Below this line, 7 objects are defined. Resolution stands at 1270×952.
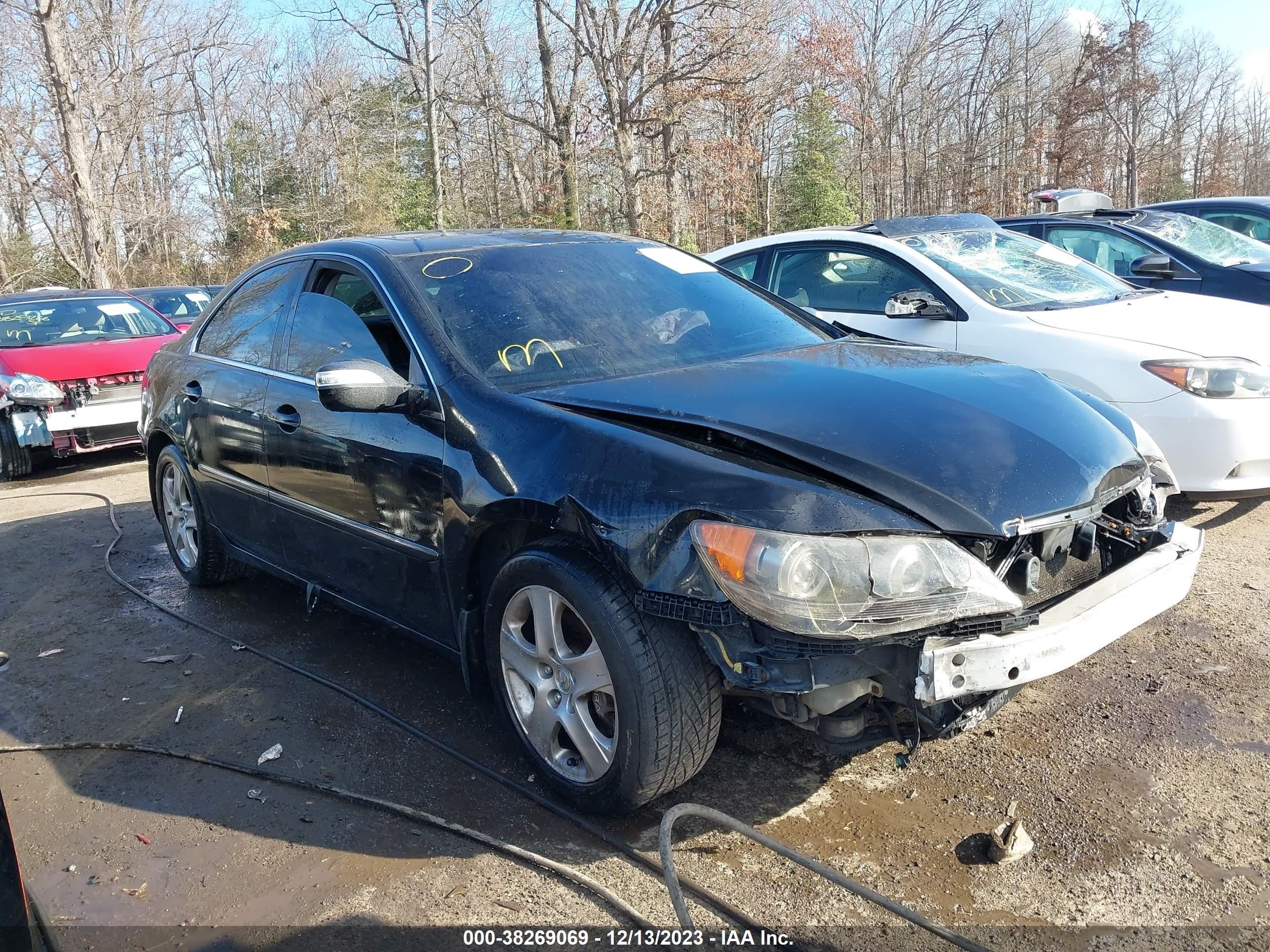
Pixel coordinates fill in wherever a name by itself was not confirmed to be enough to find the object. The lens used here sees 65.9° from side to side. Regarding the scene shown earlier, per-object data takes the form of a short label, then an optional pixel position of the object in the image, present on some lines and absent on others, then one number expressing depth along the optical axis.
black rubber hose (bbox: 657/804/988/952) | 2.24
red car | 8.36
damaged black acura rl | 2.31
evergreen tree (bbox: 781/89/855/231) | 33.59
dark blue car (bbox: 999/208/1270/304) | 7.70
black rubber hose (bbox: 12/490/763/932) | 2.40
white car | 4.59
